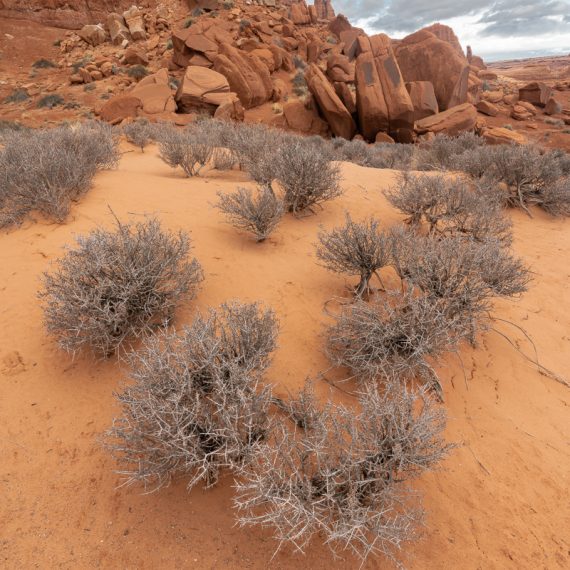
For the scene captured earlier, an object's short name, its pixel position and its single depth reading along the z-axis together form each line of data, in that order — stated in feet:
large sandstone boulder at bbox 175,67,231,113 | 57.69
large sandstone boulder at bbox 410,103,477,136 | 56.70
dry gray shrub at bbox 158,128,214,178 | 23.72
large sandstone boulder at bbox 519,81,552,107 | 86.53
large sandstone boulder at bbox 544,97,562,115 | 83.66
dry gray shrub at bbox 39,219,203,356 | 8.71
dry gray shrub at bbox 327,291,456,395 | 8.48
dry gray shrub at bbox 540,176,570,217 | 21.80
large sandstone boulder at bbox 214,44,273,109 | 64.03
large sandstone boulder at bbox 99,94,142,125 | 53.88
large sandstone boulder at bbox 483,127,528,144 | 46.26
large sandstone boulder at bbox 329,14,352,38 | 108.27
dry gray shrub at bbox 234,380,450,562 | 5.27
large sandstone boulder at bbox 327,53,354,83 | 72.90
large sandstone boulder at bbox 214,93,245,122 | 56.85
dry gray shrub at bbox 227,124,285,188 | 18.14
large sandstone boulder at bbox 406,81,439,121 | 57.88
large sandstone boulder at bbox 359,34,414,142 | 56.70
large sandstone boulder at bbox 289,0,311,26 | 103.96
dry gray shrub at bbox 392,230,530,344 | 9.33
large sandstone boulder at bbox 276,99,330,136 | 62.80
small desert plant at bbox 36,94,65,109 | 63.05
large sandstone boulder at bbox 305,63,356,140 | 59.57
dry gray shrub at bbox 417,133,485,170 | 32.62
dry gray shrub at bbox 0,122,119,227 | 15.10
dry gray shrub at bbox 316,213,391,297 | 11.86
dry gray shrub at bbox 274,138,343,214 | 17.17
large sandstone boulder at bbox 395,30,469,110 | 61.77
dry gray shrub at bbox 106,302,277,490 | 5.94
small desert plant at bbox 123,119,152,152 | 36.78
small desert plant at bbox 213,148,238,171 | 26.03
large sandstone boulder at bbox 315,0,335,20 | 172.86
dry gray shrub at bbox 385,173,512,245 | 15.62
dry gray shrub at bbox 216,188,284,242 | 14.88
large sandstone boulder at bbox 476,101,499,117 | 81.18
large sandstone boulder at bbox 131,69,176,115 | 56.91
